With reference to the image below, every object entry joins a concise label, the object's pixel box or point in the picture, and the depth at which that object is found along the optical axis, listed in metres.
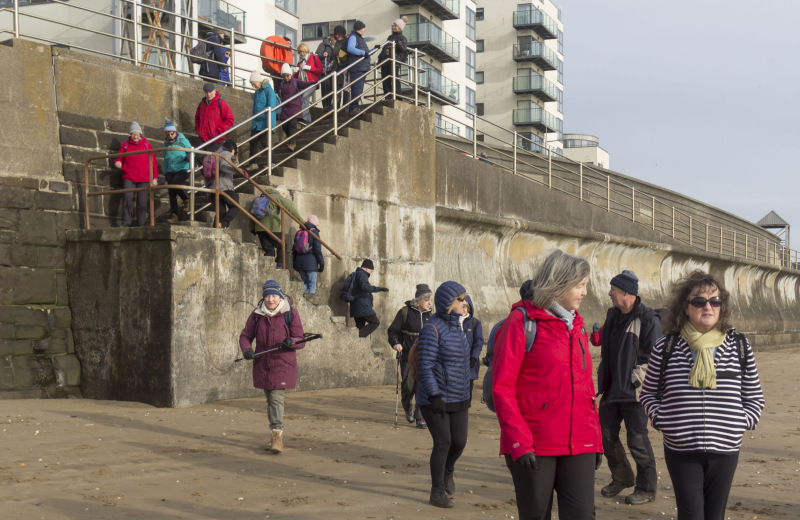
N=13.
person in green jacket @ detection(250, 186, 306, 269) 12.35
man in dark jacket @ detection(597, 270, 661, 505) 6.49
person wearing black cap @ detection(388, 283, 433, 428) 9.70
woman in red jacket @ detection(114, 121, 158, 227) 11.83
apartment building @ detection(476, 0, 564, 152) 68.50
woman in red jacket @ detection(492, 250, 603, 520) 4.04
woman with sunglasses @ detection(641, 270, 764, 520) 4.28
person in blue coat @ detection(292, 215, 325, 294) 12.99
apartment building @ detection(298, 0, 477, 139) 55.06
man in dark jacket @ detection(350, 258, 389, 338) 13.61
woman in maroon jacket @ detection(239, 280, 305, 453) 8.06
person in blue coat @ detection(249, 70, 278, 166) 13.89
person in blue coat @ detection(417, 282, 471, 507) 6.34
